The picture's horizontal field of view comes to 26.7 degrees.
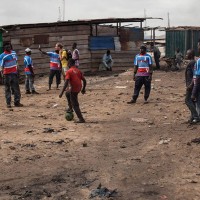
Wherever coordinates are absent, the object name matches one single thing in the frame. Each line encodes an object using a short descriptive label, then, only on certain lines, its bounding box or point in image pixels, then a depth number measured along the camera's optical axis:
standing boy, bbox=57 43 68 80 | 15.74
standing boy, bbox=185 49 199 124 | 8.52
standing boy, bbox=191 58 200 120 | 8.05
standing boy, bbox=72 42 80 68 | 16.72
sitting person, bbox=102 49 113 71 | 21.90
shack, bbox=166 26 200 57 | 26.09
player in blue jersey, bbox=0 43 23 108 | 11.51
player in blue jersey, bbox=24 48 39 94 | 13.88
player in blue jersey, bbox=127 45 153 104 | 11.69
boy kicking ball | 9.16
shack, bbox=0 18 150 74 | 19.97
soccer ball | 9.67
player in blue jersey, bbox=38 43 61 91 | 15.04
